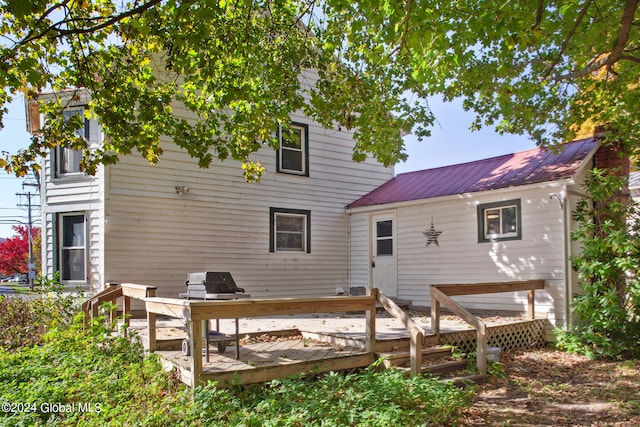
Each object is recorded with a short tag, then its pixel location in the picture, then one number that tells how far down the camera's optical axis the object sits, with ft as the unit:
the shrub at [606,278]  26.40
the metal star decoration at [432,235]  37.73
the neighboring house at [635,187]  50.76
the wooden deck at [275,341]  16.76
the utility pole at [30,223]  86.07
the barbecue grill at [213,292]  19.30
